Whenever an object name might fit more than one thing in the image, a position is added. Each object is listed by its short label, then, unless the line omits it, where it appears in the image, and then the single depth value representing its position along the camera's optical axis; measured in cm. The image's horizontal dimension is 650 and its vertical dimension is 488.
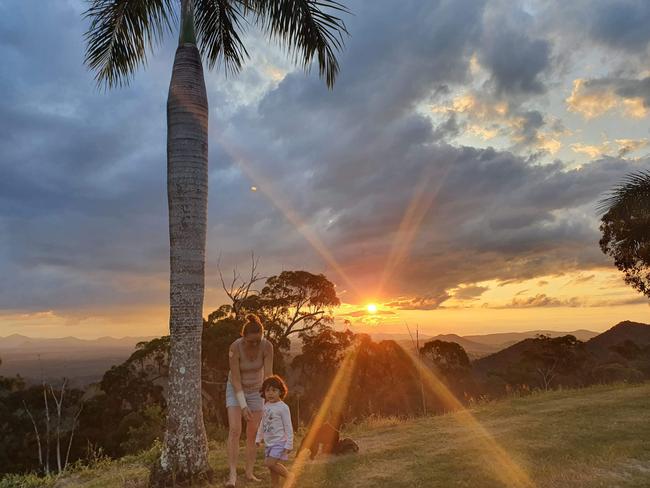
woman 618
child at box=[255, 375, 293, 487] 567
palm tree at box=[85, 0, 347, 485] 685
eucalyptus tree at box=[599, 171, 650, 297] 1761
